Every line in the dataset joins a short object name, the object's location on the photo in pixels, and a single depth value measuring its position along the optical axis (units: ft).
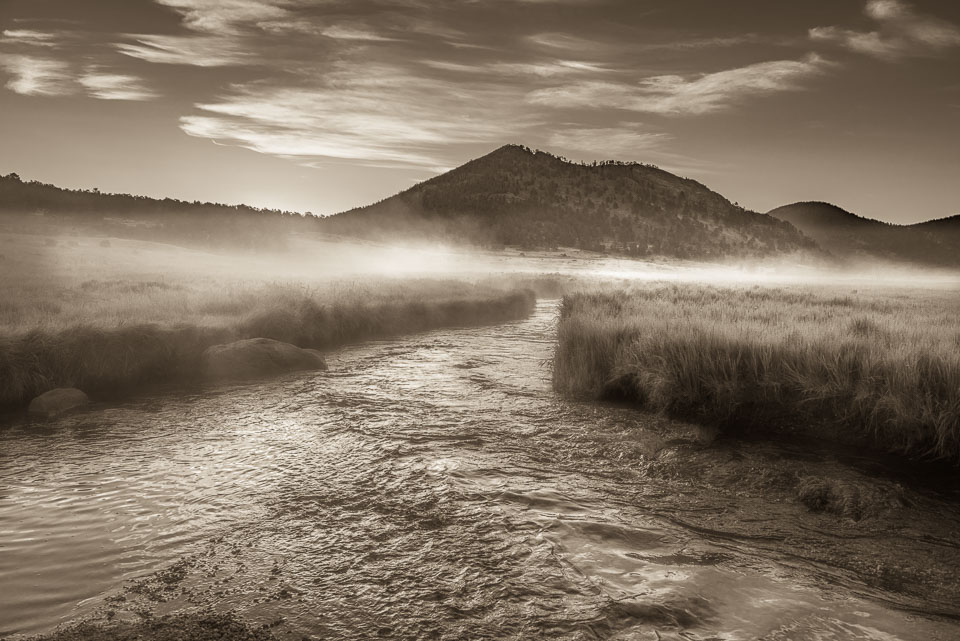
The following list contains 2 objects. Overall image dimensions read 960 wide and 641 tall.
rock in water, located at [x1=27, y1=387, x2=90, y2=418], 33.81
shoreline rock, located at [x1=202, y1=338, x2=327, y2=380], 44.70
